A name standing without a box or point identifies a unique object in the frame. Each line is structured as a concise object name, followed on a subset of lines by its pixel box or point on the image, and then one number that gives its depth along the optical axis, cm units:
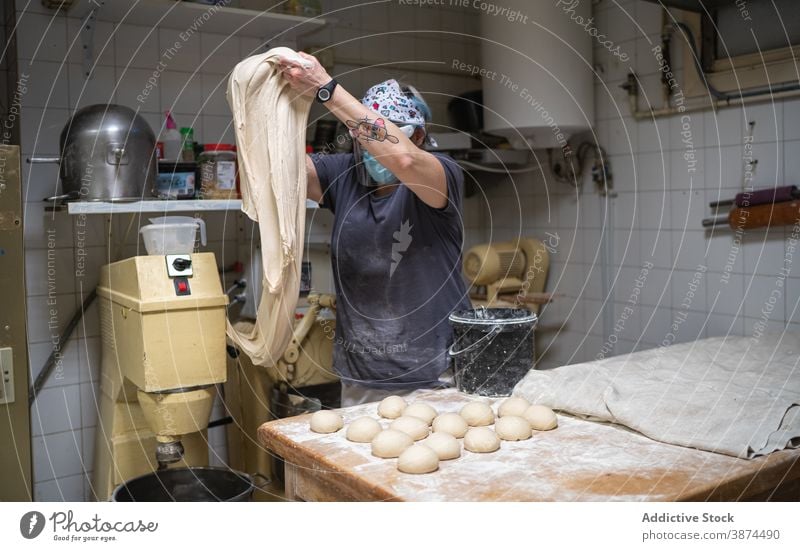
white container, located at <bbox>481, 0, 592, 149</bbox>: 295
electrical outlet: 179
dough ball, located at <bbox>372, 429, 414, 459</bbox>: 135
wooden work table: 121
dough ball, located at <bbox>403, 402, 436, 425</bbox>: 158
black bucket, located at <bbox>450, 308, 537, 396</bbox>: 175
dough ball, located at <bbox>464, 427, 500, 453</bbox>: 139
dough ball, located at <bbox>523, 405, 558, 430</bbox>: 151
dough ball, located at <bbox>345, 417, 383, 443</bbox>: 146
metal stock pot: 201
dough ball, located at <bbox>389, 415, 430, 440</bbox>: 147
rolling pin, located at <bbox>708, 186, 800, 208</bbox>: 247
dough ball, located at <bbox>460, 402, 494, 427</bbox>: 155
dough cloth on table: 140
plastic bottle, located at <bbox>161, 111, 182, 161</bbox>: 244
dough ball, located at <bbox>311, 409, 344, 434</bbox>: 150
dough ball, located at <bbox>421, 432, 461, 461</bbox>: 137
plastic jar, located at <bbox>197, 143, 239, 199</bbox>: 237
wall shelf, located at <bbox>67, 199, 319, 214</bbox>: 202
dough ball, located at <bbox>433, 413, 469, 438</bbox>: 149
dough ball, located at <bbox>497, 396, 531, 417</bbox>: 158
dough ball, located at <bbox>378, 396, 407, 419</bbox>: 161
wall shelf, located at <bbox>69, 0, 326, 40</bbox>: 228
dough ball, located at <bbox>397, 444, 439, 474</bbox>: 128
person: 191
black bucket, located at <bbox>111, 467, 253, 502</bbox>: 184
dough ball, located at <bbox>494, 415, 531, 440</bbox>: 145
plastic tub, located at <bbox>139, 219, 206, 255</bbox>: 191
